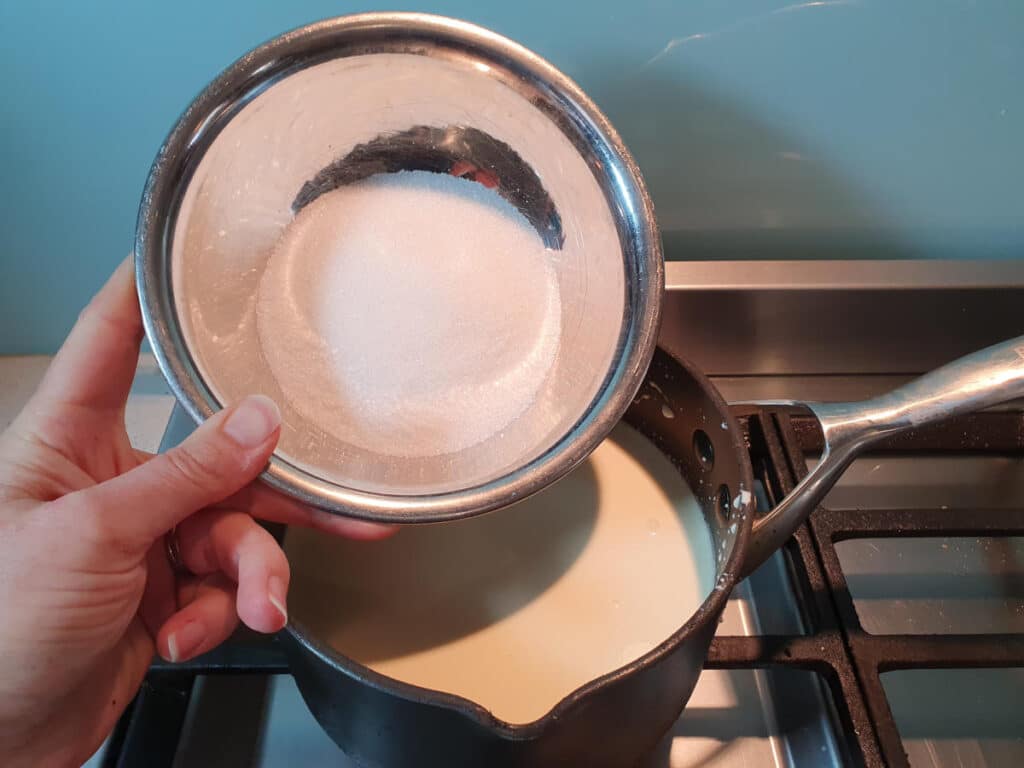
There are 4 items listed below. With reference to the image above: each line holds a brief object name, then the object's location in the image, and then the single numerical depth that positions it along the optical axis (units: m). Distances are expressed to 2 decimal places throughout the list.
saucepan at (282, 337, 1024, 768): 0.39
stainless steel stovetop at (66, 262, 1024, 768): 0.50
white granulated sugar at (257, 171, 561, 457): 0.46
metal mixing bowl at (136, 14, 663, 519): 0.42
